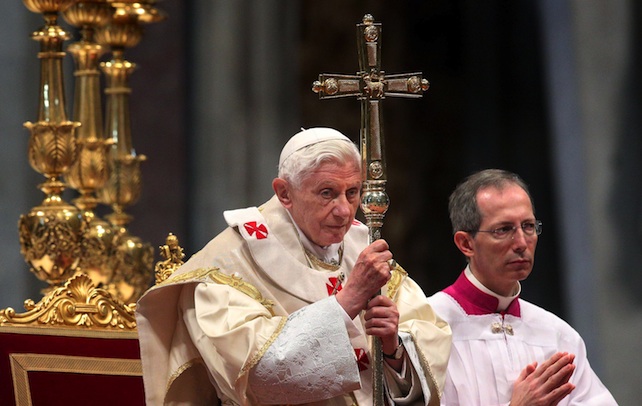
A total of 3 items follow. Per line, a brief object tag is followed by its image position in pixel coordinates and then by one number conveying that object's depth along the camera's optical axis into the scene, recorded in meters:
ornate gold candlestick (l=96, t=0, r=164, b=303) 15.89
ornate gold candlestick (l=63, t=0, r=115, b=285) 14.87
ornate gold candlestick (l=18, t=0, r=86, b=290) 13.62
